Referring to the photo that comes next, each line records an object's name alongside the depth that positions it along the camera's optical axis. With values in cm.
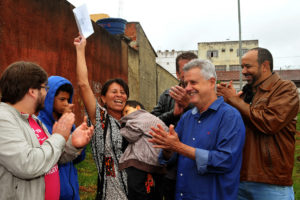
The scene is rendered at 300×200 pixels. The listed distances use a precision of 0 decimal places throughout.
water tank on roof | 1024
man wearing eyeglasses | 166
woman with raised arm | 262
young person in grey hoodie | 278
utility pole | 1701
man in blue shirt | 218
